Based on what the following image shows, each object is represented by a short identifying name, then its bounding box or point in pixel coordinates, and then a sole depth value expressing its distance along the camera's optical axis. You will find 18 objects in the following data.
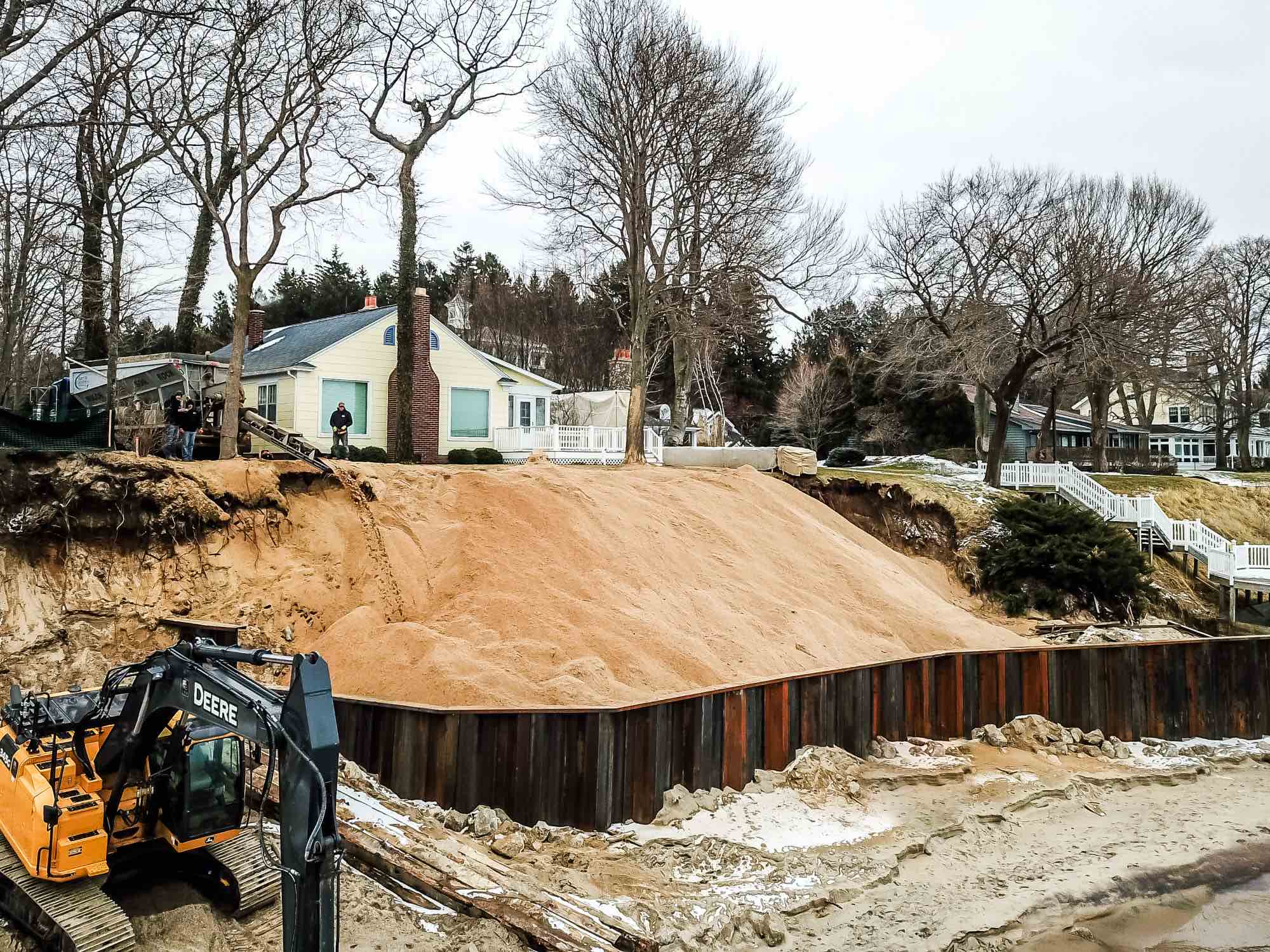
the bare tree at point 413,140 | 25.66
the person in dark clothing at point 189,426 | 19.44
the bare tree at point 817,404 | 53.28
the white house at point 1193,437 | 65.50
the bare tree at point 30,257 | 24.23
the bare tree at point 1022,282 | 29.20
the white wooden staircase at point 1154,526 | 26.16
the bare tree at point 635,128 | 26.70
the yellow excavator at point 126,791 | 7.39
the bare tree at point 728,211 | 28.03
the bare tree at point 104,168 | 19.28
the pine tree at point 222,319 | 58.25
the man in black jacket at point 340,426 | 24.17
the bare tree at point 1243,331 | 49.53
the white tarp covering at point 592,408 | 38.41
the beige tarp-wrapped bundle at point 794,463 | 27.06
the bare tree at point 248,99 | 20.47
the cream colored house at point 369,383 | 26.86
